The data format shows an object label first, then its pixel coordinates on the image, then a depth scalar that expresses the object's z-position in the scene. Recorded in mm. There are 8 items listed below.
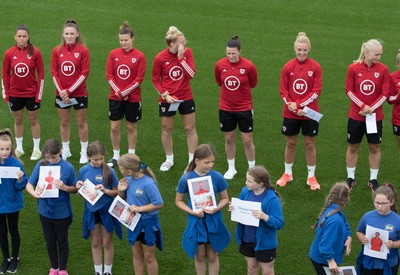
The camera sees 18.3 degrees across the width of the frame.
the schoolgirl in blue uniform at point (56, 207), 12759
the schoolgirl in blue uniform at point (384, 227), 11566
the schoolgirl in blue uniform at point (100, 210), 12728
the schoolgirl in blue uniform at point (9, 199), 13006
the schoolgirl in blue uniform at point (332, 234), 11440
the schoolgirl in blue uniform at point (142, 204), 12229
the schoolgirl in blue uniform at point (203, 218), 12198
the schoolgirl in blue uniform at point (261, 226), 11768
